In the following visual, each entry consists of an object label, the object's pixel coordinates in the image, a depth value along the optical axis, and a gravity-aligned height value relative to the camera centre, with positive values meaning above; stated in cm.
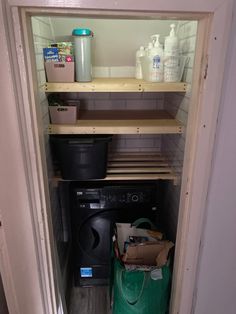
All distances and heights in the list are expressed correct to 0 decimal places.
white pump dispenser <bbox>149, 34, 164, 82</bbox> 139 +3
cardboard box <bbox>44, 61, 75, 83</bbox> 135 -1
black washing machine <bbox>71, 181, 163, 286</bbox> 177 -106
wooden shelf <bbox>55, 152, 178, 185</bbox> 165 -68
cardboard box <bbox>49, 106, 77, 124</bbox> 148 -27
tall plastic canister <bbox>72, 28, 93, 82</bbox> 136 +7
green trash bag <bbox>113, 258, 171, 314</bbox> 145 -128
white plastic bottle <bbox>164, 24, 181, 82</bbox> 138 +5
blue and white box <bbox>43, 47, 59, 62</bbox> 136 +8
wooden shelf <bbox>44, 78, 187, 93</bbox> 136 -10
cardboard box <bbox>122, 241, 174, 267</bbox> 153 -112
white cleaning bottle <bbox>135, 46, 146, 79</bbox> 162 +2
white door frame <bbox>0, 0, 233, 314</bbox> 80 -28
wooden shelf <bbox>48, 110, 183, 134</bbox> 147 -33
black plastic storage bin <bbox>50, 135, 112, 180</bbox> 148 -51
